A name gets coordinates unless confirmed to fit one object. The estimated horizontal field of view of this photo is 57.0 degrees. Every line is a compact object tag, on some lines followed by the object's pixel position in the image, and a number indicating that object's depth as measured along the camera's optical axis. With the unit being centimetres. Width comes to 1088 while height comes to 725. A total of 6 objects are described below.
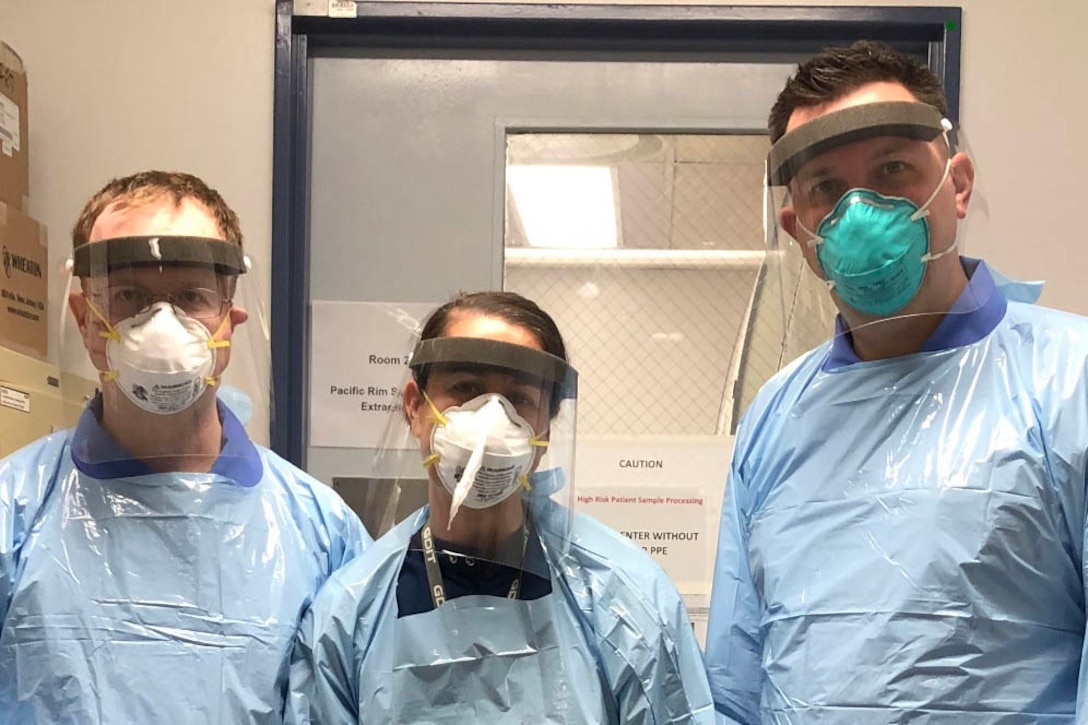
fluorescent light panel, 226
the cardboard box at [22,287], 191
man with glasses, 127
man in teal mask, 118
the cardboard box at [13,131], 202
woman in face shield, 129
